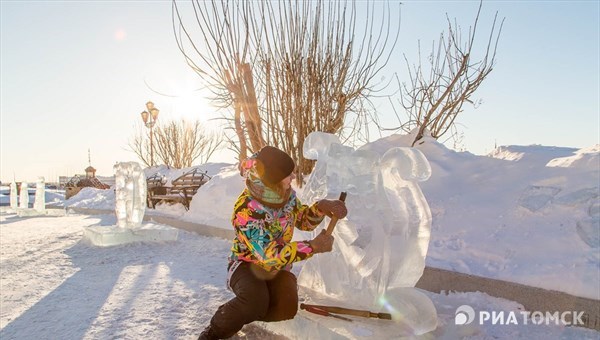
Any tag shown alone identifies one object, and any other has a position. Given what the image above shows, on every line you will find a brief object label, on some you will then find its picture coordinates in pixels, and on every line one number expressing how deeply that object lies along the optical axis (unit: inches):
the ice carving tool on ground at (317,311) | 110.5
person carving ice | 100.7
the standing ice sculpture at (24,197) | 493.7
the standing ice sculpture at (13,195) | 523.5
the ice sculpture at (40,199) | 493.4
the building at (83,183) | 805.2
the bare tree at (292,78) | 281.1
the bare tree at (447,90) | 313.4
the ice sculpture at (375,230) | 108.1
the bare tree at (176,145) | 995.3
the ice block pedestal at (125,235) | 259.8
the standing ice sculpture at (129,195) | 272.4
